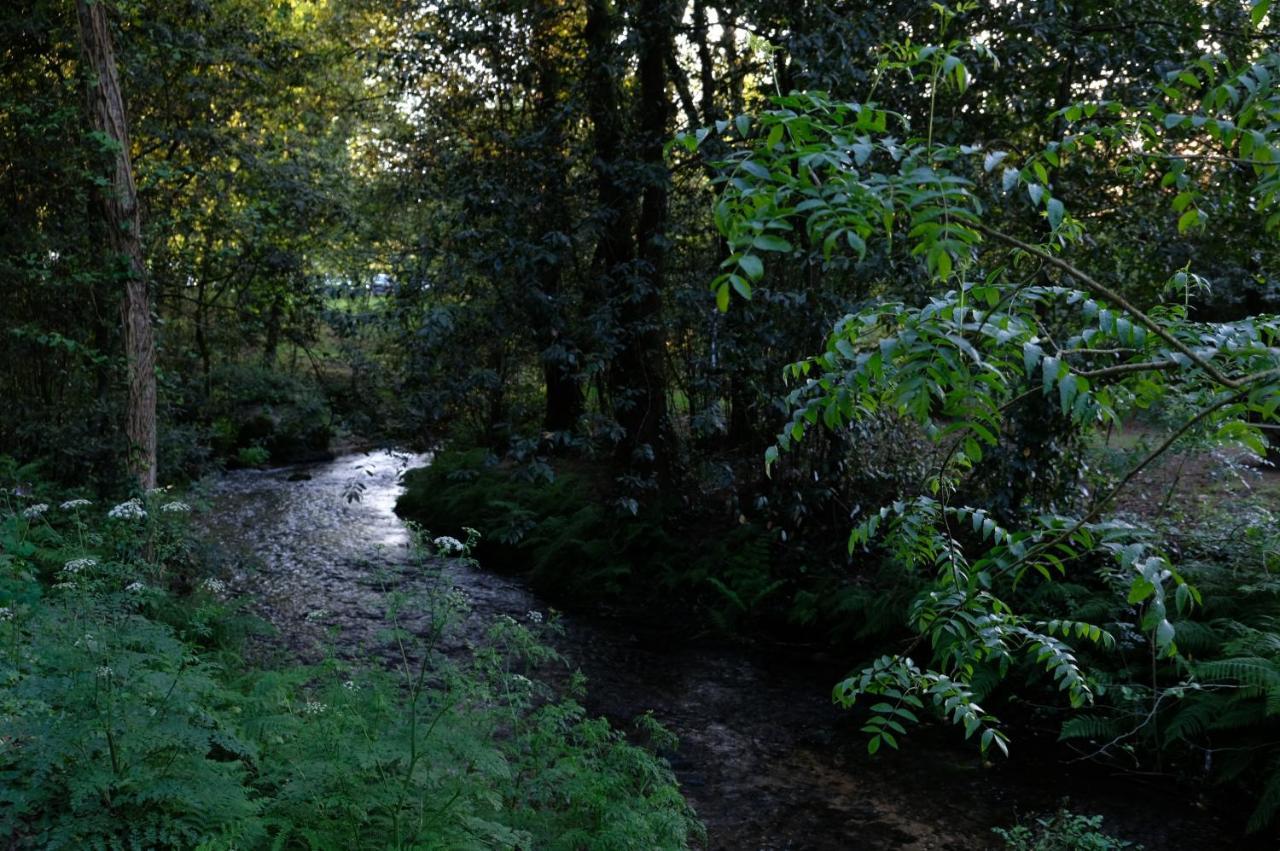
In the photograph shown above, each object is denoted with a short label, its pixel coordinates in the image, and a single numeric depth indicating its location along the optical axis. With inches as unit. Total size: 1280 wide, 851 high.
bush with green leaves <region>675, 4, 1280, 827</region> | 83.3
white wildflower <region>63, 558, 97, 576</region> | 157.9
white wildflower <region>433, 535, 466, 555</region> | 169.6
